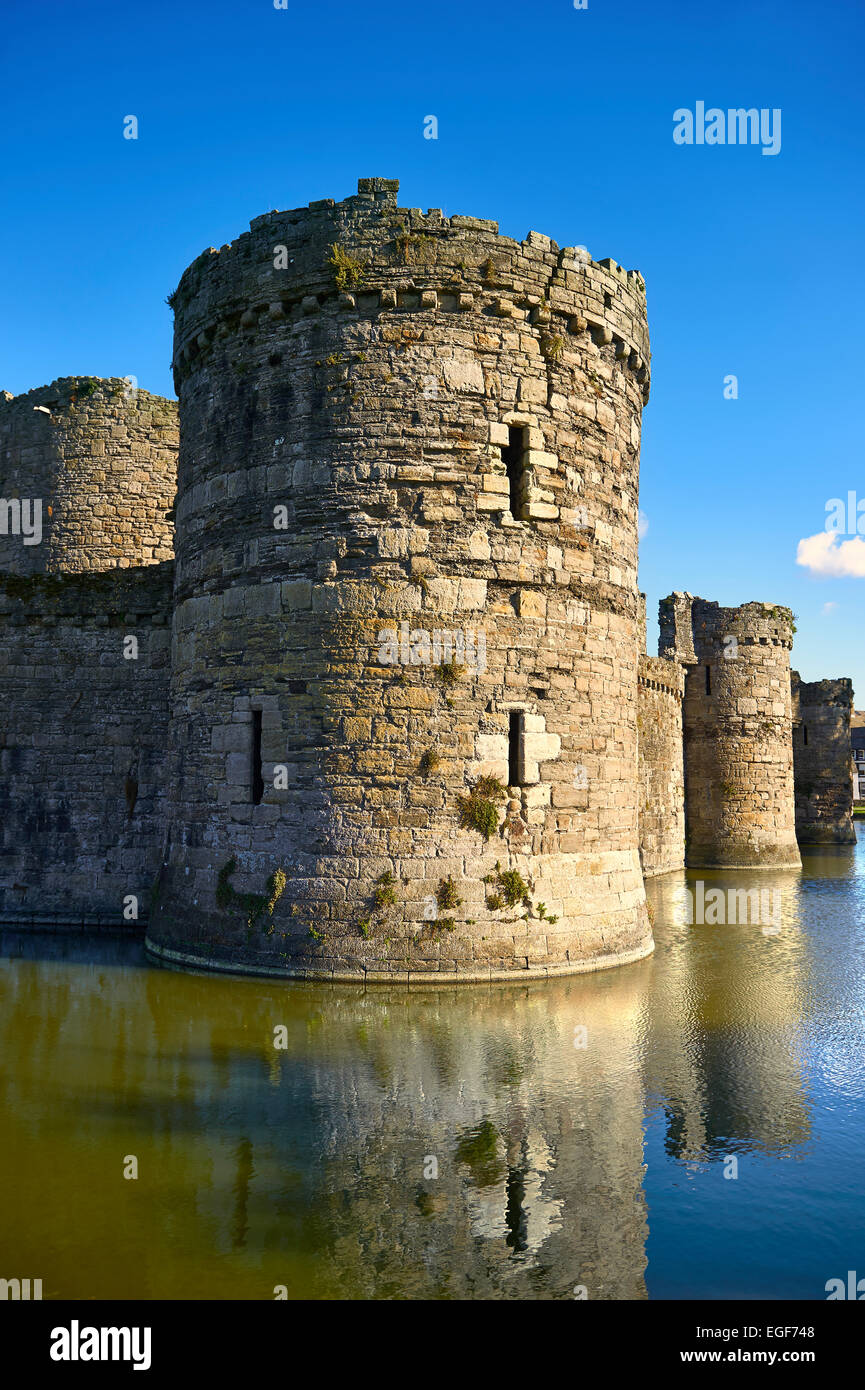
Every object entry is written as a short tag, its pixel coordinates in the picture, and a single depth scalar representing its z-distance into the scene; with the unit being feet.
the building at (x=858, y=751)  221.66
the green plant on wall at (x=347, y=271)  32.22
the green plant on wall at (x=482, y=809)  31.22
